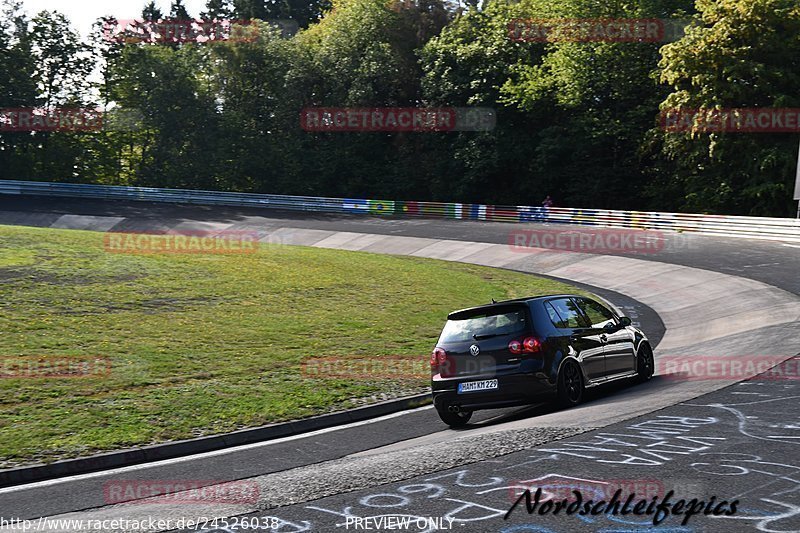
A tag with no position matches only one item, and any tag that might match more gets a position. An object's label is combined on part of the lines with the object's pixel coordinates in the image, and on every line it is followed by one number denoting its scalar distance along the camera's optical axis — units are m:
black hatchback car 11.62
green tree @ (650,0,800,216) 44.94
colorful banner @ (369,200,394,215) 53.00
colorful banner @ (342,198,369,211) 53.50
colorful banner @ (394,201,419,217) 52.66
